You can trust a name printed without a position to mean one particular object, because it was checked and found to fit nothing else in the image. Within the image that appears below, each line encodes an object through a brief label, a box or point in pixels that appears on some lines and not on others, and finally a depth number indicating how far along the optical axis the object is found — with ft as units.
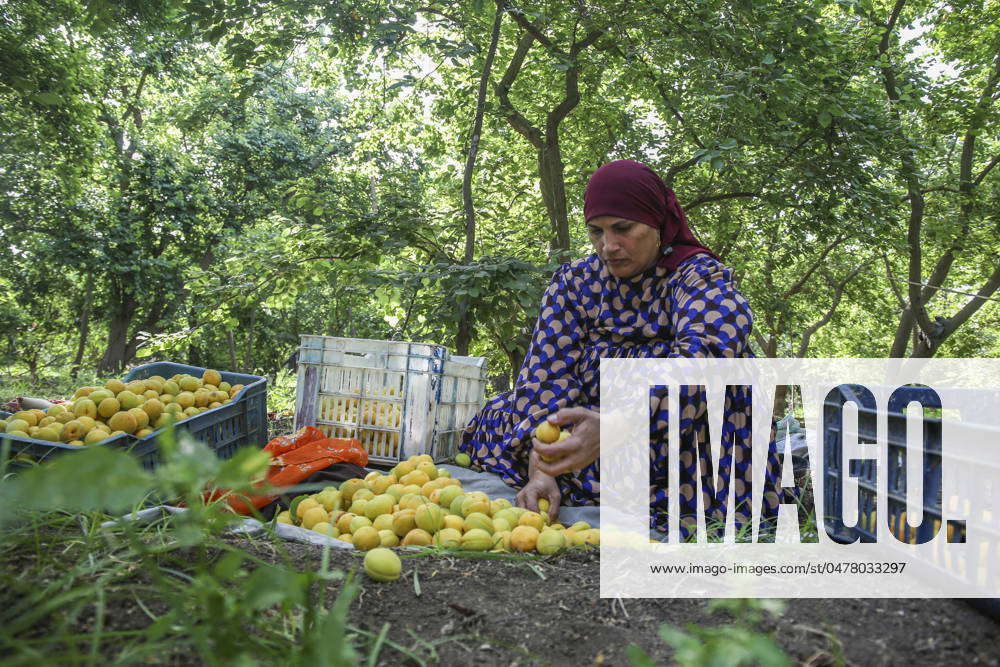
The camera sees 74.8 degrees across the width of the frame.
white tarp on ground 5.09
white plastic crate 10.21
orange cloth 7.89
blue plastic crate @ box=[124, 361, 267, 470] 7.99
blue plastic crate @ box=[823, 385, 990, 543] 4.50
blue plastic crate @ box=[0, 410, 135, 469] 6.89
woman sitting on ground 7.62
